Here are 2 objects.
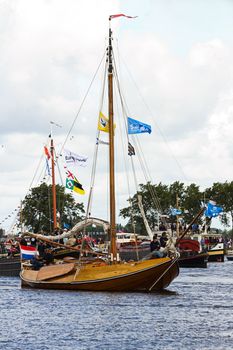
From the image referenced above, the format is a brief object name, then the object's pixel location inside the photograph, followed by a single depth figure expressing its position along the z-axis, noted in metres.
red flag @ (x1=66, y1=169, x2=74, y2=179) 93.68
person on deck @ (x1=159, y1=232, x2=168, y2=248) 72.46
